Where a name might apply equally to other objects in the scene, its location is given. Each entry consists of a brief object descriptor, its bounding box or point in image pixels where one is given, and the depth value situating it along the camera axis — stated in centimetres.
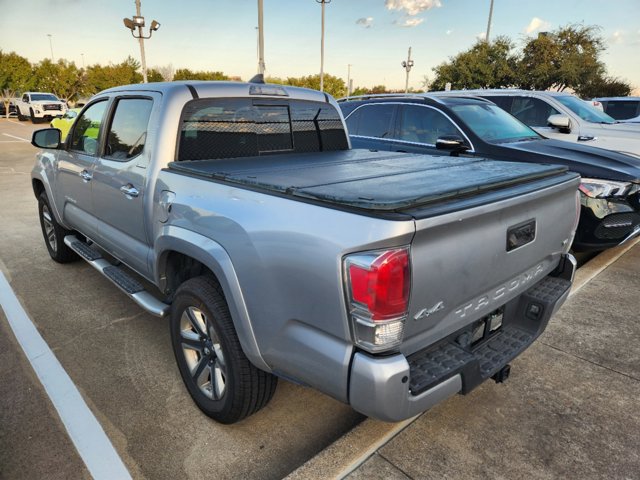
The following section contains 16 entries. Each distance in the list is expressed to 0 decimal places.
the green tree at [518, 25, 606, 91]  2707
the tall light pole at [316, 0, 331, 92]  3416
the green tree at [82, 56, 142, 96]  4738
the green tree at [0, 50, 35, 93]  4444
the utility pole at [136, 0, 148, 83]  2190
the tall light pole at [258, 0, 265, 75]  1580
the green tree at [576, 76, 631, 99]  2836
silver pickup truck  170
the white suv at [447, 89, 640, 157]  714
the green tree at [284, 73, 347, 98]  5859
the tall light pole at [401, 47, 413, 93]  3550
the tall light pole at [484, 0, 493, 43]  2864
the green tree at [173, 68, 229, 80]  5358
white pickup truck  2891
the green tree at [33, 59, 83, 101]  4853
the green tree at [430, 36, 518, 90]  2892
